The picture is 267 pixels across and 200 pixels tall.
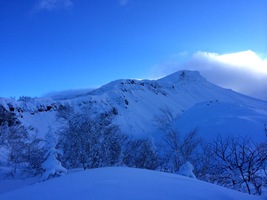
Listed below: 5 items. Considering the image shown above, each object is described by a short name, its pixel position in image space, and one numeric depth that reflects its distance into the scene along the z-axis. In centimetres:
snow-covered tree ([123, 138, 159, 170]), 2043
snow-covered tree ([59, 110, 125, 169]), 1705
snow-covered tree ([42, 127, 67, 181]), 1123
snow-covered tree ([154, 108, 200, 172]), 1663
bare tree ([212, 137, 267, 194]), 974
